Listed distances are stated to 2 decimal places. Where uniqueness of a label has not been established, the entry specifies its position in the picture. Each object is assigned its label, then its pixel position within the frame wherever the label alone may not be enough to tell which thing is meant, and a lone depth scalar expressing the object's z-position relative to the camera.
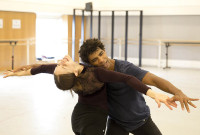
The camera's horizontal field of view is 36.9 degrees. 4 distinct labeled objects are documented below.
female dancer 1.80
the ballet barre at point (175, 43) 10.91
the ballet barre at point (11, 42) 9.70
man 2.08
